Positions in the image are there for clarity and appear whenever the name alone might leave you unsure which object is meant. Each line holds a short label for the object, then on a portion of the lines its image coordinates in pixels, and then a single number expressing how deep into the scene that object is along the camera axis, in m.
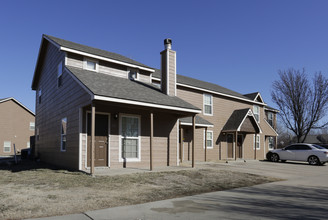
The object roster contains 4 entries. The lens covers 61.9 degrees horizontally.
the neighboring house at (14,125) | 36.16
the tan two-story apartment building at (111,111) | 11.80
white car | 18.39
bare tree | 27.42
